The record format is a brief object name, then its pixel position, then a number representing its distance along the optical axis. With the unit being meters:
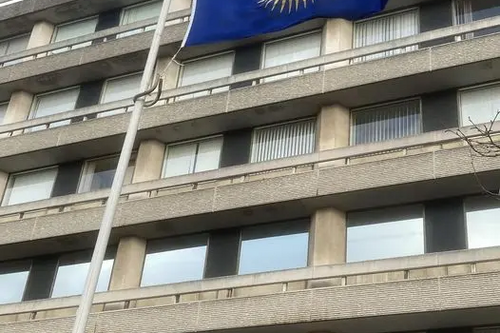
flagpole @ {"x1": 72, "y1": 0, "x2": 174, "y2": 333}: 11.54
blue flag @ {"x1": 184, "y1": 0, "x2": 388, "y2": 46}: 15.88
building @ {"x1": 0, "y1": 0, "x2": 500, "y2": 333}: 16.75
